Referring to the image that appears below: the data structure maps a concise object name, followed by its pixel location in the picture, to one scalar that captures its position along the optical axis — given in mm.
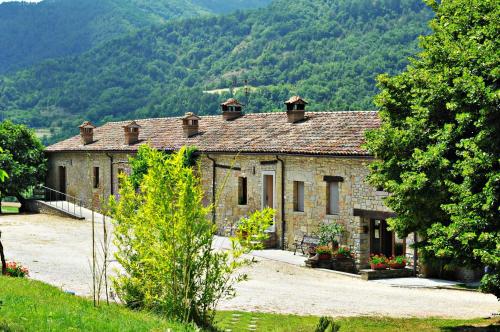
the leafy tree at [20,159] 42031
